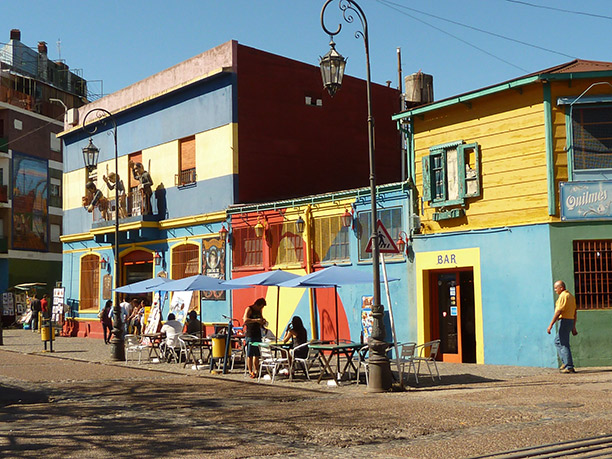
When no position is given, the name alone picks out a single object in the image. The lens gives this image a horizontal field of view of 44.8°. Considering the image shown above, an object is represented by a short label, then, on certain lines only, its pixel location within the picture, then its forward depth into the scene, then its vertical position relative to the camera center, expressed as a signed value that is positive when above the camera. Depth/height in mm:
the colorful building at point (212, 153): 24078 +4800
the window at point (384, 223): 19016 +1638
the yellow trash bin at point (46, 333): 22938 -1251
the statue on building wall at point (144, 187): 26703 +3732
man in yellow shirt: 14602 -759
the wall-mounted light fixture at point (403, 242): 18617 +1128
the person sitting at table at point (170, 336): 18631 -1138
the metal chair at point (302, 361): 14516 -1460
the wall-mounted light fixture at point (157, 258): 26762 +1186
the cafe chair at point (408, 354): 13352 -1213
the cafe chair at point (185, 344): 17641 -1308
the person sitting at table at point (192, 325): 19031 -897
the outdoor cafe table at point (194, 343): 17391 -1244
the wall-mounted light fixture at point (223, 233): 23703 +1820
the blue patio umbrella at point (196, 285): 17469 +139
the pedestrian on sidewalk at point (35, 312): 37656 -986
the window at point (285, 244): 21531 +1320
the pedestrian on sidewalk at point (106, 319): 25719 -953
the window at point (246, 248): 22859 +1287
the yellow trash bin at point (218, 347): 16484 -1270
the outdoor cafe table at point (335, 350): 13755 -1229
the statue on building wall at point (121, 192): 27891 +3803
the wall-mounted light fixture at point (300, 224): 21234 +1842
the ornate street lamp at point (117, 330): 19578 -1022
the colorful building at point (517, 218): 15812 +1509
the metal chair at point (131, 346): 18844 -1396
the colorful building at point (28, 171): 44281 +7548
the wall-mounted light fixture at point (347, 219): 19922 +1854
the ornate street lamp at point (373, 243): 12664 +786
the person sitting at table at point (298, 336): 14914 -952
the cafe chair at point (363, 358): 13386 -1347
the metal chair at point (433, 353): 13539 -1221
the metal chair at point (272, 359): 14766 -1410
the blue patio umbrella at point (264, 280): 16234 +219
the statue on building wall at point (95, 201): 28641 +3572
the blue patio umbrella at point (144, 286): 19719 +133
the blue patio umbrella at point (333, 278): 14766 +198
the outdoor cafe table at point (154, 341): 19078 -1343
